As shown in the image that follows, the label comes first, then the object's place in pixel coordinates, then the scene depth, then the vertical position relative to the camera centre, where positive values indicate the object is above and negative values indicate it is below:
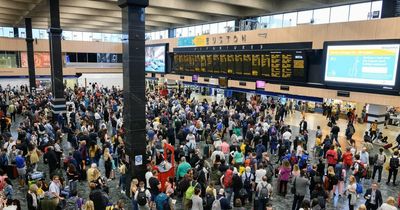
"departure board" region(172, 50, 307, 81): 15.77 +0.34
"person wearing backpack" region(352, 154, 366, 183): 9.21 -3.07
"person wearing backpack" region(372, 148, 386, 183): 10.30 -3.14
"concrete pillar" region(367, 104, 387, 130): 13.85 -1.95
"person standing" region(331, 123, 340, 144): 13.97 -2.88
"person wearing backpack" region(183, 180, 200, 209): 7.32 -3.17
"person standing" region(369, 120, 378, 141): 15.10 -3.03
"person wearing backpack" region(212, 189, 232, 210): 6.94 -3.20
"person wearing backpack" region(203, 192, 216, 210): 7.16 -3.21
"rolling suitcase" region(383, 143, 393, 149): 14.42 -3.60
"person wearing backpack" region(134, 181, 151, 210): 7.13 -3.19
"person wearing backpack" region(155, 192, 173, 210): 6.89 -3.16
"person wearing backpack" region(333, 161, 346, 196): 8.93 -3.12
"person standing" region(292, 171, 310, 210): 7.83 -3.12
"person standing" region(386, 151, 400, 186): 10.03 -3.19
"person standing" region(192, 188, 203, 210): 6.79 -3.10
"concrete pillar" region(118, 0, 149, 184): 8.68 -0.55
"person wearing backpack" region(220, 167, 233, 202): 8.28 -3.20
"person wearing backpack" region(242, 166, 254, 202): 8.47 -3.30
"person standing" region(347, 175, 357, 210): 8.08 -3.34
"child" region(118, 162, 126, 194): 8.98 -3.54
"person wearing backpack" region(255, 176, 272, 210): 7.66 -3.22
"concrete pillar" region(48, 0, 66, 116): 16.88 +0.27
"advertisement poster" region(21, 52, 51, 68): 32.78 +0.37
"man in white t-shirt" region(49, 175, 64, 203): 7.10 -3.01
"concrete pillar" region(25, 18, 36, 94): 26.25 +0.72
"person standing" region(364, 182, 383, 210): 7.63 -3.29
